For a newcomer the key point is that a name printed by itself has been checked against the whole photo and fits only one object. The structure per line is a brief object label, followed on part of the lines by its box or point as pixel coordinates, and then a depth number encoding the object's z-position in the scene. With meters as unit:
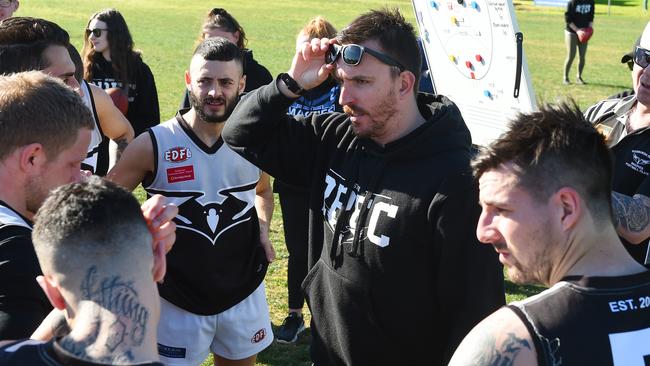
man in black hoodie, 3.48
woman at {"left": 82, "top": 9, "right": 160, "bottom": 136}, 7.67
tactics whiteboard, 6.65
